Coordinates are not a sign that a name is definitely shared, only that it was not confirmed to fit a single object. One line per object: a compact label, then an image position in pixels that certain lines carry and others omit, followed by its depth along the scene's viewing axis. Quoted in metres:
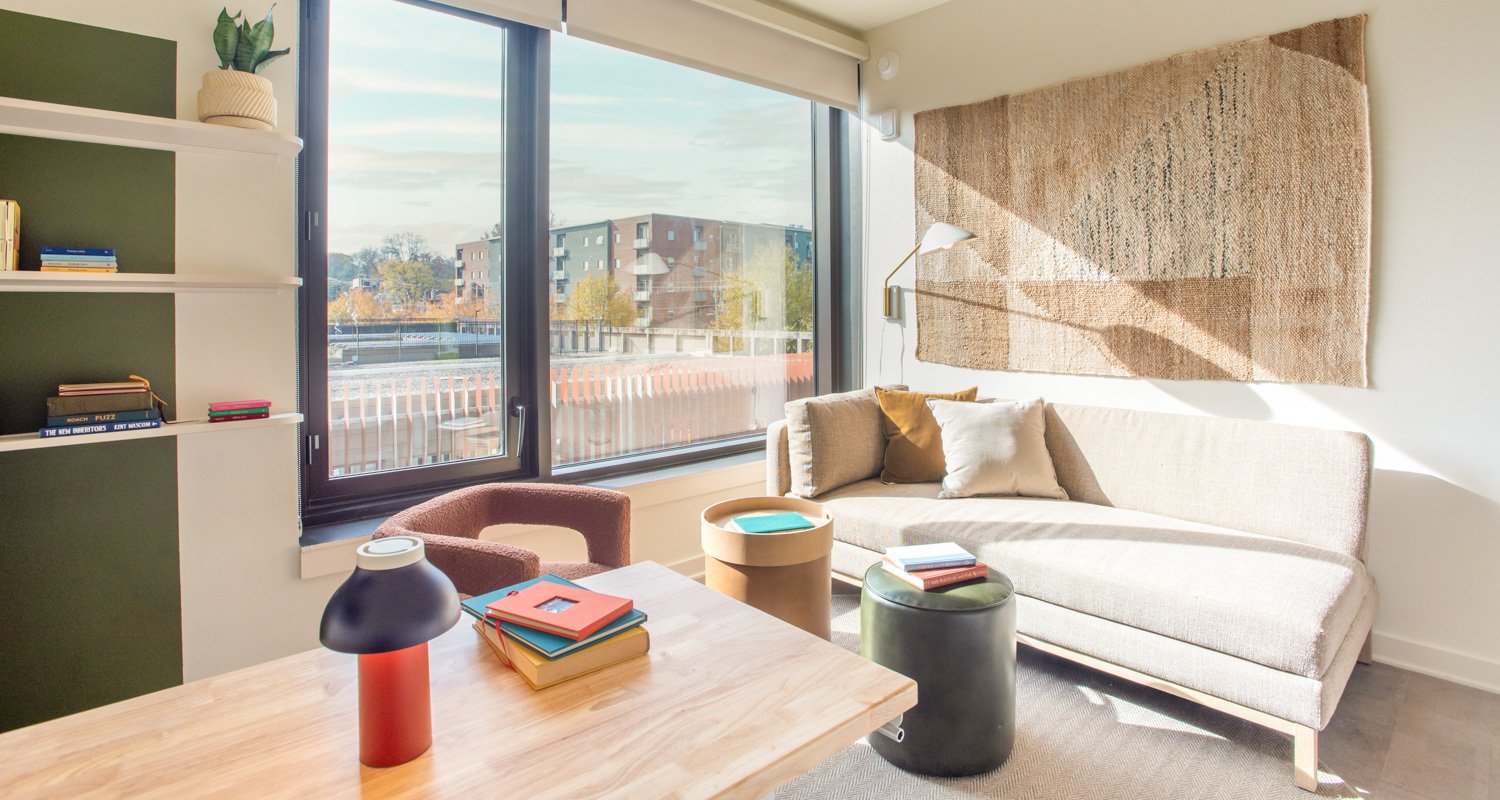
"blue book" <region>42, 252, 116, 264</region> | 1.77
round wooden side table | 2.19
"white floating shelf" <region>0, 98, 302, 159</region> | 1.69
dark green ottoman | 1.85
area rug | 1.84
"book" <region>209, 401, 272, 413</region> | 2.03
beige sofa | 1.91
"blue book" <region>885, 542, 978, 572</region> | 2.01
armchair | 2.11
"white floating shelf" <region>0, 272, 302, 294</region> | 1.69
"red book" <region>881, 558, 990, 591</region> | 1.93
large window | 2.46
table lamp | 0.94
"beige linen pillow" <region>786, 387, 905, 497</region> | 3.05
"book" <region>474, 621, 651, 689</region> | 1.24
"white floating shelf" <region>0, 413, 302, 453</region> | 1.70
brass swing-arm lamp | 3.09
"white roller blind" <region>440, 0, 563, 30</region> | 2.54
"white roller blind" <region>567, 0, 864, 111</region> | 2.94
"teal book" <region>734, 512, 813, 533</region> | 2.27
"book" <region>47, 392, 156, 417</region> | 1.79
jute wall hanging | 2.58
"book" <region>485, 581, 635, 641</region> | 1.29
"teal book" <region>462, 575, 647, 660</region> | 1.25
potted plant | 1.92
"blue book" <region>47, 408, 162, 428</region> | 1.78
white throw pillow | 2.88
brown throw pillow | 3.14
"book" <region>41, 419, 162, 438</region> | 1.75
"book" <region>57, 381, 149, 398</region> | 1.82
